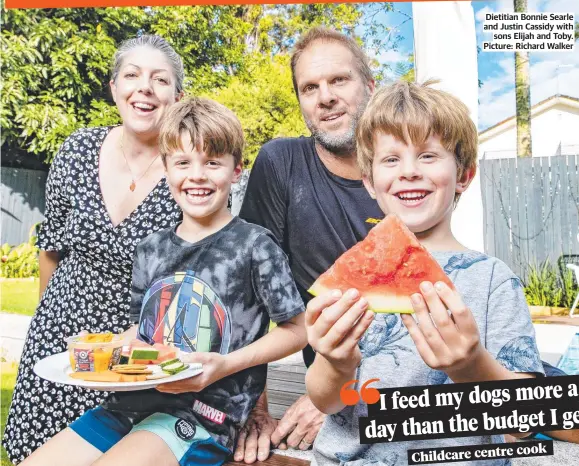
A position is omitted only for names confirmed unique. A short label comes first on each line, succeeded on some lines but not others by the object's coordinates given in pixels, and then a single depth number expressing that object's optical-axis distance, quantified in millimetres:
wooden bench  2189
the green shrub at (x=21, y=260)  2242
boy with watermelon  1467
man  2014
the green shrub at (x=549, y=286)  2031
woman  2104
